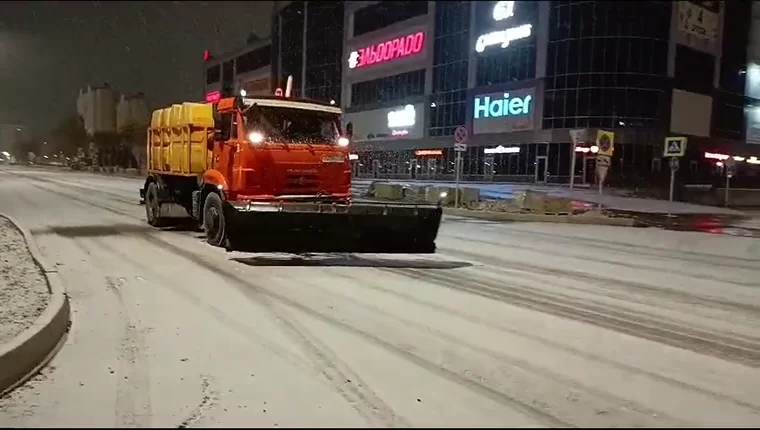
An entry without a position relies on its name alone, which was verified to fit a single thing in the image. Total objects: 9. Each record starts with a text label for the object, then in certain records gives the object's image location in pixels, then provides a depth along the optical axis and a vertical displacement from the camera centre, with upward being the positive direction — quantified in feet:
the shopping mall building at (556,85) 161.48 +25.08
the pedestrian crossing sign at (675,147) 79.97 +4.08
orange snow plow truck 33.94 -1.61
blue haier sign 172.96 +16.96
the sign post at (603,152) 79.40 +3.14
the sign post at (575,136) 85.20 +5.37
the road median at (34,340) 16.61 -5.20
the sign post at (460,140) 84.79 +4.14
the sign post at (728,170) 111.34 +2.12
